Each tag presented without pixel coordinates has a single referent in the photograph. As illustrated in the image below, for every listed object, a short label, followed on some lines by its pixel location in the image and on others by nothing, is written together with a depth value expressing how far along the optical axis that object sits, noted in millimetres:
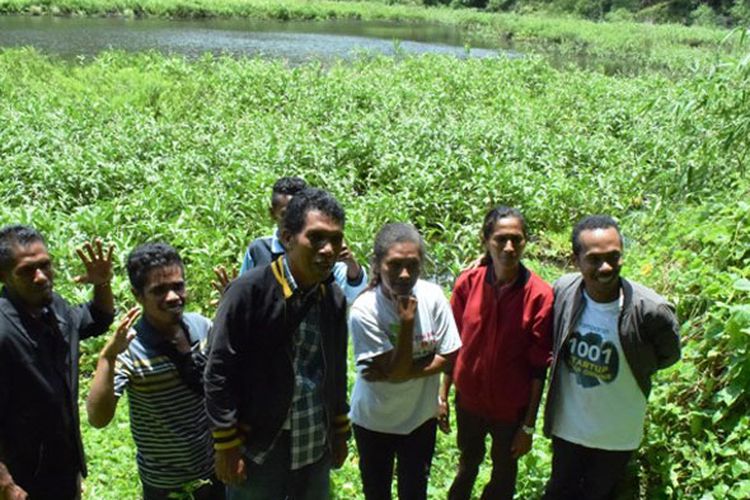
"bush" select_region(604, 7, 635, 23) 51466
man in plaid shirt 2301
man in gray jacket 2762
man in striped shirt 2639
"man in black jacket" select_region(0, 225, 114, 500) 2438
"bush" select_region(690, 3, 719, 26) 46941
